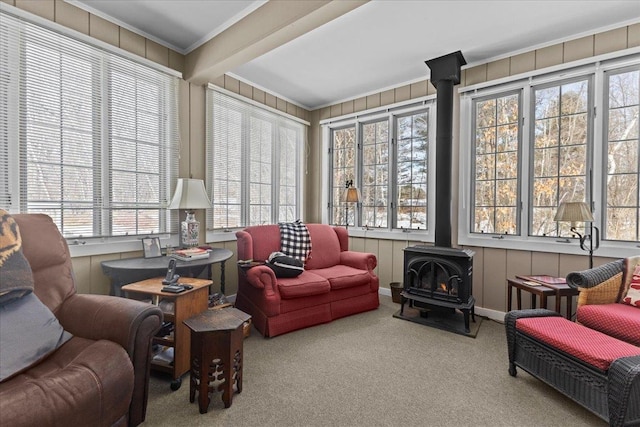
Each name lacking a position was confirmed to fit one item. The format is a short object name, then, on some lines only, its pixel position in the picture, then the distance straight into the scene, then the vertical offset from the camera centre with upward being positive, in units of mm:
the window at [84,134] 2090 +583
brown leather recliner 1116 -693
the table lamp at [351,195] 3930 +172
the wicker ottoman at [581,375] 1440 -929
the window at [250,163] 3480 +580
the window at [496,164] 3230 +514
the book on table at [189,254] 2506 -413
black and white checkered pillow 3480 -397
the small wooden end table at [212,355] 1715 -869
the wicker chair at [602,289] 2029 -578
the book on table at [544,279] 2601 -631
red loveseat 2740 -770
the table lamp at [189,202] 2859 +41
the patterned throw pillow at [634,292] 2100 -579
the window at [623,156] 2635 +492
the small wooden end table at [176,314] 1960 -730
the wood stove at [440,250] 3029 -429
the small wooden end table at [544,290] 2426 -674
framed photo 2656 -371
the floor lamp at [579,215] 2461 -41
